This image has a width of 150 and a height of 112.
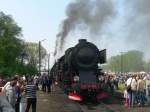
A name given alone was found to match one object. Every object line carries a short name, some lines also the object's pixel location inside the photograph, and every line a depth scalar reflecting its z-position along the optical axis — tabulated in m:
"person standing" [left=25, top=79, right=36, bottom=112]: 7.33
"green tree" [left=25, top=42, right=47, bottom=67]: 57.38
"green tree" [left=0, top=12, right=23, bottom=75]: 34.07
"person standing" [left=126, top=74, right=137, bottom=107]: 10.17
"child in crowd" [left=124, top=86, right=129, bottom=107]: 10.20
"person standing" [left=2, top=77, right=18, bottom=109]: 6.21
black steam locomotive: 10.60
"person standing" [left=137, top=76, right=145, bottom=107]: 10.13
